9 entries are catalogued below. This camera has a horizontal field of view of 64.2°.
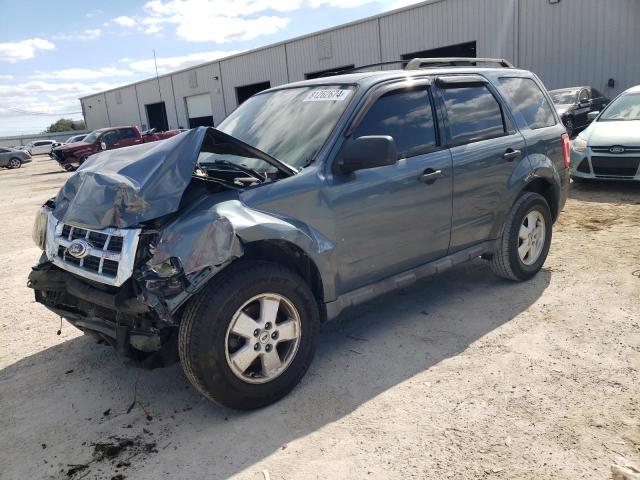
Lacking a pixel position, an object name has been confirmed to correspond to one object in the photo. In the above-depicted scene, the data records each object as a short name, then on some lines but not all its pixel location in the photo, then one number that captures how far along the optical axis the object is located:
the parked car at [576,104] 14.93
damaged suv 2.76
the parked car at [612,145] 8.05
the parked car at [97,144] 22.31
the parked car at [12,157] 31.28
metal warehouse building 17.72
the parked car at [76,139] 26.52
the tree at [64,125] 92.08
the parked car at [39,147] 46.88
